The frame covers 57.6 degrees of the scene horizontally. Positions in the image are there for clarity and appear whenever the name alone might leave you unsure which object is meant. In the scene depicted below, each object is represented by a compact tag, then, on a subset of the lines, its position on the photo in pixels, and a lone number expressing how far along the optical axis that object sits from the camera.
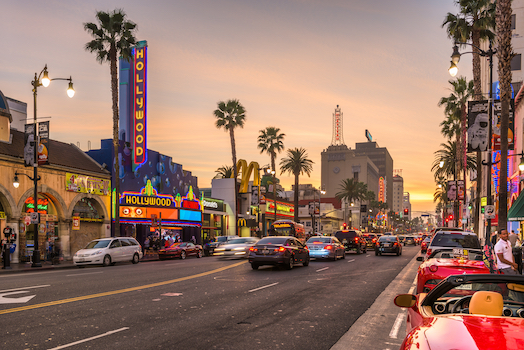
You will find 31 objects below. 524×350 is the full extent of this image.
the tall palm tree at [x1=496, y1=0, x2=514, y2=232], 20.94
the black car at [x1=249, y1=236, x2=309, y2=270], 21.50
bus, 44.91
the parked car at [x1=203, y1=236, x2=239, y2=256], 40.28
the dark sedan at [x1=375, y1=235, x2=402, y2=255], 35.41
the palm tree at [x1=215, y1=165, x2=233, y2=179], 87.54
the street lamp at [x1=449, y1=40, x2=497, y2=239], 22.16
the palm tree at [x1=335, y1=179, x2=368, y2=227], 108.91
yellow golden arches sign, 63.84
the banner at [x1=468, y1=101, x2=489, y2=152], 23.52
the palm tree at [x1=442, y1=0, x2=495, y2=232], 32.83
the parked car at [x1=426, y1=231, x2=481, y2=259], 17.67
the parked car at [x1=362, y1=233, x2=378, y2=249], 49.19
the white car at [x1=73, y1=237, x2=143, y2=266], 25.88
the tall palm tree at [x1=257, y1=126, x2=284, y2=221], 66.69
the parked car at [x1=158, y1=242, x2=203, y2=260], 34.22
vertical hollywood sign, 40.53
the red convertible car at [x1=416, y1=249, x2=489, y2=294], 9.45
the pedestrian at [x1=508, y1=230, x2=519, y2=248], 24.69
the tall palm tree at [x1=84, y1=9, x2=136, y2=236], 35.06
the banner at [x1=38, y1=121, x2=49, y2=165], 27.67
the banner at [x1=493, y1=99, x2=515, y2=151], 24.70
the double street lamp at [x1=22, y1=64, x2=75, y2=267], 25.52
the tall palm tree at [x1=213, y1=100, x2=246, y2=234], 54.62
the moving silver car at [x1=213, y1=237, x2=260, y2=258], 30.97
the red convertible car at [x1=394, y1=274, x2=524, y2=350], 2.90
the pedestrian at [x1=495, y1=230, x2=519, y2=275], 14.34
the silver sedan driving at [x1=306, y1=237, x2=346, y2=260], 28.52
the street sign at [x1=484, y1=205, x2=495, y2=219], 22.38
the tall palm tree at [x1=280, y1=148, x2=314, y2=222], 71.00
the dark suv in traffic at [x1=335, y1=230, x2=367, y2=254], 37.47
